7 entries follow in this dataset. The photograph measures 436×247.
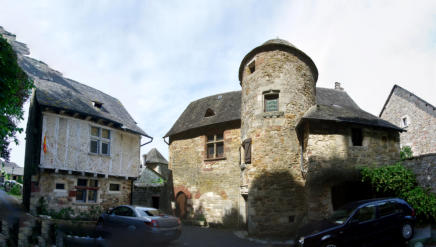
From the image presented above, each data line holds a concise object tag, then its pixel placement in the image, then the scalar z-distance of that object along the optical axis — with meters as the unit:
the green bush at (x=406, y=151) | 19.31
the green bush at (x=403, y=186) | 8.89
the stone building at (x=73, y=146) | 12.09
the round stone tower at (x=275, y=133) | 11.13
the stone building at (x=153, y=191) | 17.48
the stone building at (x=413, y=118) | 18.23
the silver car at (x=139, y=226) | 7.89
